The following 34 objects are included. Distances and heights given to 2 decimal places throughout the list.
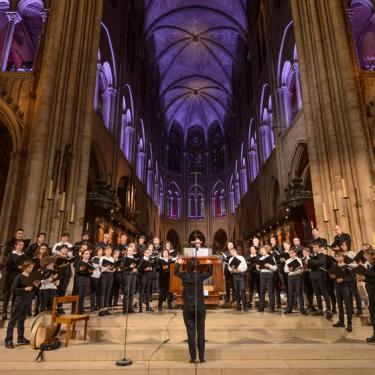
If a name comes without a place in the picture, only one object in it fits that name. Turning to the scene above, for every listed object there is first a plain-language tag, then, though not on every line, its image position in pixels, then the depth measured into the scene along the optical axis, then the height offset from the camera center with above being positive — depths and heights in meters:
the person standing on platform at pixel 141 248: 8.92 +1.07
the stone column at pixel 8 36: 13.70 +10.73
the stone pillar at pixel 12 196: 11.59 +3.22
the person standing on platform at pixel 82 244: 8.10 +1.02
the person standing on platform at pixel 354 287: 6.94 -0.06
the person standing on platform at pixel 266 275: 8.05 +0.23
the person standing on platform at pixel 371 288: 5.89 -0.07
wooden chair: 5.46 -0.58
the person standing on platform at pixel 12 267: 7.09 +0.38
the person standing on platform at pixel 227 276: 9.13 +0.23
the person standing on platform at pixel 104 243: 8.80 +1.14
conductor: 4.84 -0.33
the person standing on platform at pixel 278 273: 8.74 +0.30
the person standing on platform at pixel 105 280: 7.83 +0.10
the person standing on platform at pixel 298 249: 8.59 +0.93
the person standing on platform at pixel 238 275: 8.12 +0.23
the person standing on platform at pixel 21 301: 5.61 -0.30
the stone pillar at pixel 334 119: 10.36 +5.81
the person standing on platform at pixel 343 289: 6.22 -0.10
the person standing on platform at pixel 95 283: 7.98 +0.03
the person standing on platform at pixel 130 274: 7.83 +0.26
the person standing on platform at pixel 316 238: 7.95 +1.14
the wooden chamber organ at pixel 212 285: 8.68 -0.02
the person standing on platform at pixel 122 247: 9.06 +1.08
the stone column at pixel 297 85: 16.53 +10.09
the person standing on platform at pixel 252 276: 8.71 +0.24
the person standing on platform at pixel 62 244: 7.95 +0.97
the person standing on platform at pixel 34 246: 7.52 +0.89
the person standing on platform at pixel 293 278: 7.59 +0.14
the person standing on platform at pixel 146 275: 8.13 +0.24
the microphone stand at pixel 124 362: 4.79 -1.14
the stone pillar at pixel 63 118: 10.09 +5.80
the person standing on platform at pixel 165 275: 8.70 +0.25
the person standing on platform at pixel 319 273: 7.16 +0.25
